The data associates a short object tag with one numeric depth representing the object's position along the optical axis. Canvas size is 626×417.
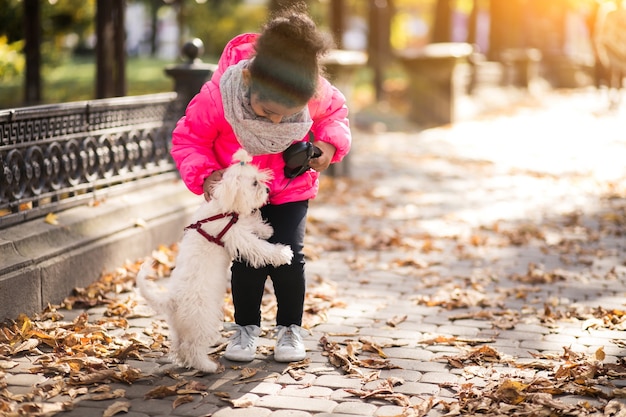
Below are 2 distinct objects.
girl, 3.79
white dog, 3.99
